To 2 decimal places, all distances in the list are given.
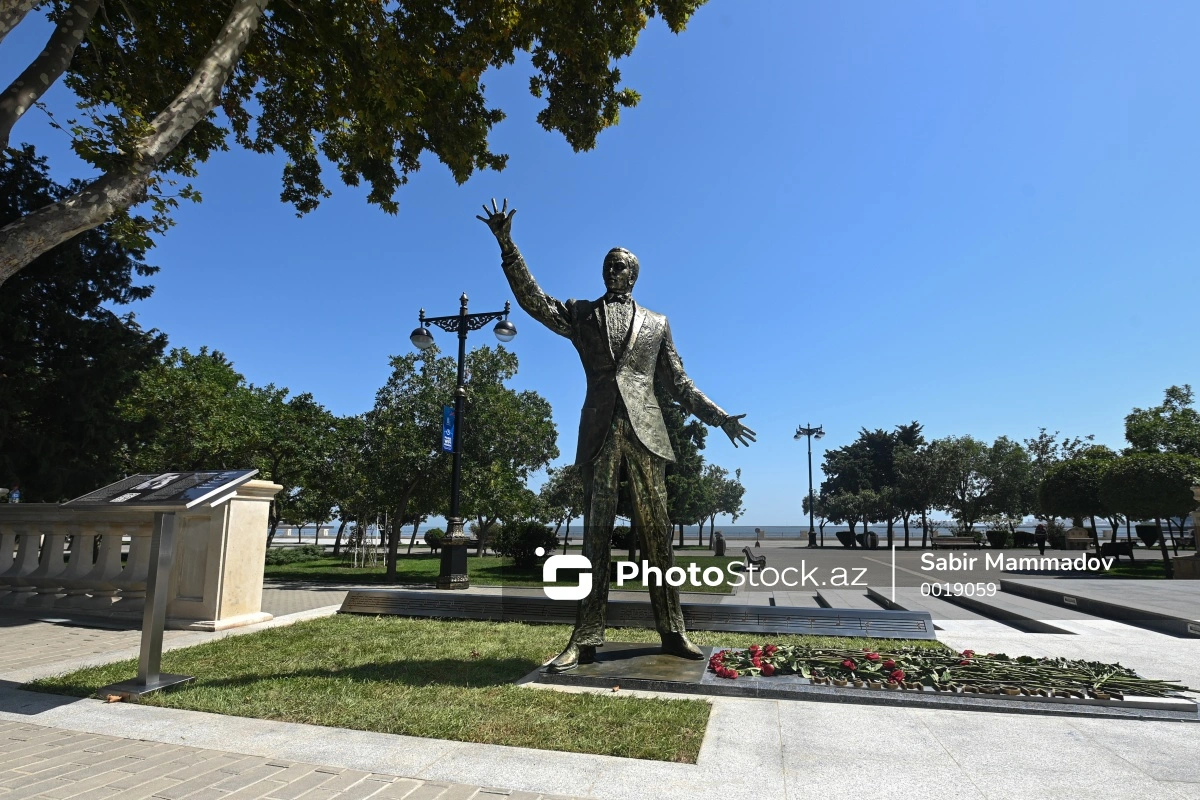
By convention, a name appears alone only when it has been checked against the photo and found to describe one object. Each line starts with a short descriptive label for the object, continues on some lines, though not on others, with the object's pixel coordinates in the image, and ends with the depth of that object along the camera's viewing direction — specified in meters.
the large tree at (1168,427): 31.59
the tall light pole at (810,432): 39.97
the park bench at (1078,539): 29.59
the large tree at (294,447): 21.67
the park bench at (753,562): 17.06
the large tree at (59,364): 10.65
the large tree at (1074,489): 26.39
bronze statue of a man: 5.05
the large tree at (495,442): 17.41
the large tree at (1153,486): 21.06
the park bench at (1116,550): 24.51
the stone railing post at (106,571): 8.47
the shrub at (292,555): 26.70
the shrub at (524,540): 20.11
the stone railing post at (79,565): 8.69
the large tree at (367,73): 6.88
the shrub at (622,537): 22.06
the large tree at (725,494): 58.51
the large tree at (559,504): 29.52
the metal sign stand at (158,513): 4.58
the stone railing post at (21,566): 9.04
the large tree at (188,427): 19.69
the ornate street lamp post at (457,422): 13.35
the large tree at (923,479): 45.25
